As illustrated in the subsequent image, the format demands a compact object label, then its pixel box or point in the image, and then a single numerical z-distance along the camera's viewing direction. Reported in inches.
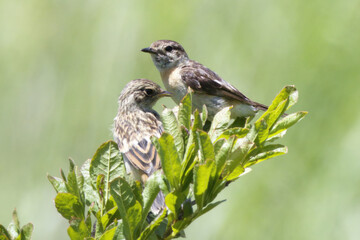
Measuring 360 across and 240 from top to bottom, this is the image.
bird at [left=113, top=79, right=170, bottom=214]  279.4
